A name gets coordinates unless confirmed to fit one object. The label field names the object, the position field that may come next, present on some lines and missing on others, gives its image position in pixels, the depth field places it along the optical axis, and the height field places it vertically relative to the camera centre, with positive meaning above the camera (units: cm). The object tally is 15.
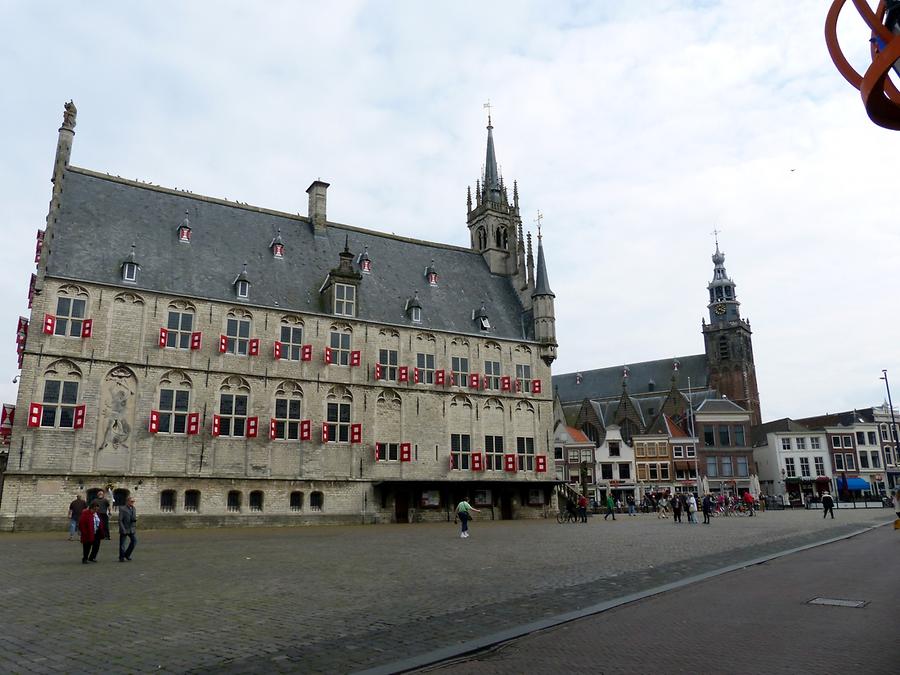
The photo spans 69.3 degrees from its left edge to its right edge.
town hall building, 2953 +599
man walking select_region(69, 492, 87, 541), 2269 -70
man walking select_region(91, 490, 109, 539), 1674 -51
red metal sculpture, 654 +415
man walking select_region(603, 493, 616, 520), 3838 -138
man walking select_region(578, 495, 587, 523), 3544 -146
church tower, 8062 +1538
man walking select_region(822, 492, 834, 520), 3584 -143
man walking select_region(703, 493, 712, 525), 3117 -142
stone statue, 3372 +1899
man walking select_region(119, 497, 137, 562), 1503 -88
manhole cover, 930 -179
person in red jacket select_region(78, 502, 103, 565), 1462 -89
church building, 6569 +717
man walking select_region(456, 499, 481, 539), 2275 -110
